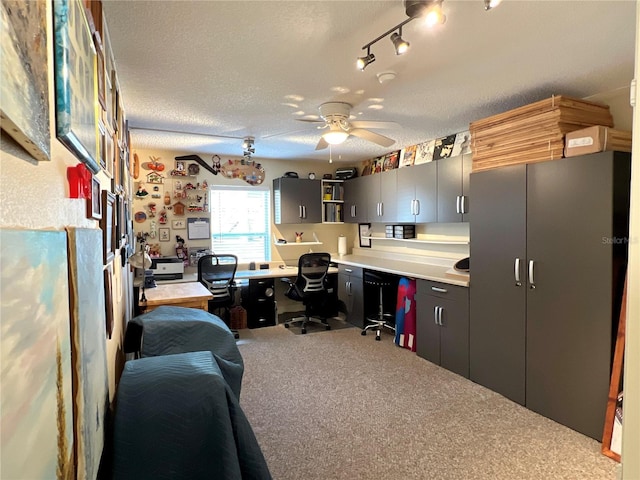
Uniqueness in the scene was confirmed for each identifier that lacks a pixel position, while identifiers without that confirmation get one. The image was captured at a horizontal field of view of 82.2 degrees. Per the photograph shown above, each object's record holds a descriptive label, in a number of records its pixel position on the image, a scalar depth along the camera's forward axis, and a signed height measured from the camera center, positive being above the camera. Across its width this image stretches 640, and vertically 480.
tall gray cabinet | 2.40 -0.44
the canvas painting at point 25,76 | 0.44 +0.21
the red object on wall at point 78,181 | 0.88 +0.12
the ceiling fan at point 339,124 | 2.96 +0.81
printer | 4.55 -0.53
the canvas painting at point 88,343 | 0.80 -0.30
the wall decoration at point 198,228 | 5.14 -0.04
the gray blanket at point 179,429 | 1.20 -0.69
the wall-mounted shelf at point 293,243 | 5.73 -0.30
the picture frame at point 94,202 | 1.11 +0.08
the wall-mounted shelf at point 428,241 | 4.23 -0.23
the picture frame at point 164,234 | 4.97 -0.11
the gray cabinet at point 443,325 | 3.42 -1.02
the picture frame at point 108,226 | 1.38 +0.00
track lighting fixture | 1.51 +0.89
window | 5.39 +0.04
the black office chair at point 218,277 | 4.57 -0.65
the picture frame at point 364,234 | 5.98 -0.18
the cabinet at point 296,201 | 5.47 +0.36
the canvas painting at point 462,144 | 3.94 +0.85
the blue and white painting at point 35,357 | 0.45 -0.19
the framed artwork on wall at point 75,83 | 0.73 +0.34
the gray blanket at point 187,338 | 1.93 -0.62
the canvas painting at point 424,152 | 4.46 +0.88
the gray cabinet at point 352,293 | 5.03 -0.99
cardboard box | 2.44 +0.54
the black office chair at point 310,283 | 4.90 -0.80
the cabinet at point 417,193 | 4.19 +0.35
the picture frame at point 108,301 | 1.37 -0.28
